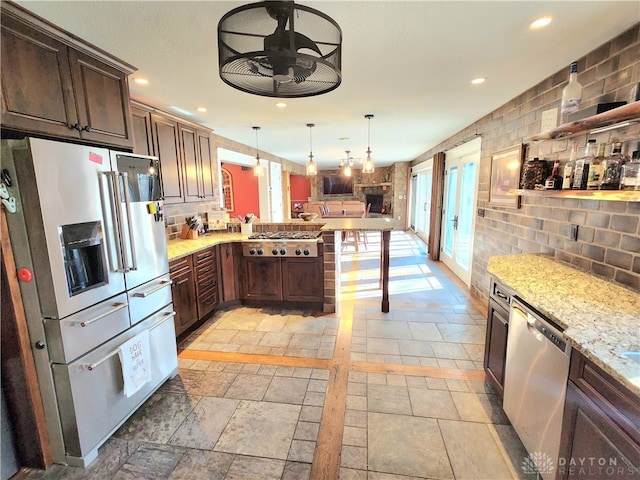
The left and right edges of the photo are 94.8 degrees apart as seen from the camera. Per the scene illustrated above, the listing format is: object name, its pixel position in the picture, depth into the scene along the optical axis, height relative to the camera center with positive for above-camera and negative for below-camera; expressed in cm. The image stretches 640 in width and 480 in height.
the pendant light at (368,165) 411 +38
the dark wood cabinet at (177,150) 272 +48
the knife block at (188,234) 361 -46
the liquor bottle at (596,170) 165 +10
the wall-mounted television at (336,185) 1212 +32
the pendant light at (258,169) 441 +38
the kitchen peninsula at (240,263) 310 -79
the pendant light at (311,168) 423 +36
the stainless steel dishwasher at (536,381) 130 -95
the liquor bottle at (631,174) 142 +6
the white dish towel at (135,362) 179 -104
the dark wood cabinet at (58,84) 135 +61
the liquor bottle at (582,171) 175 +10
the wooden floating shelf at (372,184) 1152 +29
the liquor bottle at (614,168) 155 +10
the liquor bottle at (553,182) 205 +4
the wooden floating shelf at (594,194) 139 -4
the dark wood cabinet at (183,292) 271 -92
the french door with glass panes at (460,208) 420 -28
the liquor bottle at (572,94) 190 +61
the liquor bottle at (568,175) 188 +8
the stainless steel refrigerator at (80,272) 141 -40
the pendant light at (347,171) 504 +37
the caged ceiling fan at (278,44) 103 +56
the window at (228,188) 749 +17
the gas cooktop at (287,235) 350 -51
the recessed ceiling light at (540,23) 154 +88
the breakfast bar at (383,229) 338 -43
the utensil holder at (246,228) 395 -45
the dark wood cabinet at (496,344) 187 -103
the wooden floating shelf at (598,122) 143 +37
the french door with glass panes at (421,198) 764 -19
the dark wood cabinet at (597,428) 94 -84
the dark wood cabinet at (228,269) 351 -89
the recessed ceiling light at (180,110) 301 +90
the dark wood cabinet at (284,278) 352 -102
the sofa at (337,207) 982 -47
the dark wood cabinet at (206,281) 310 -94
